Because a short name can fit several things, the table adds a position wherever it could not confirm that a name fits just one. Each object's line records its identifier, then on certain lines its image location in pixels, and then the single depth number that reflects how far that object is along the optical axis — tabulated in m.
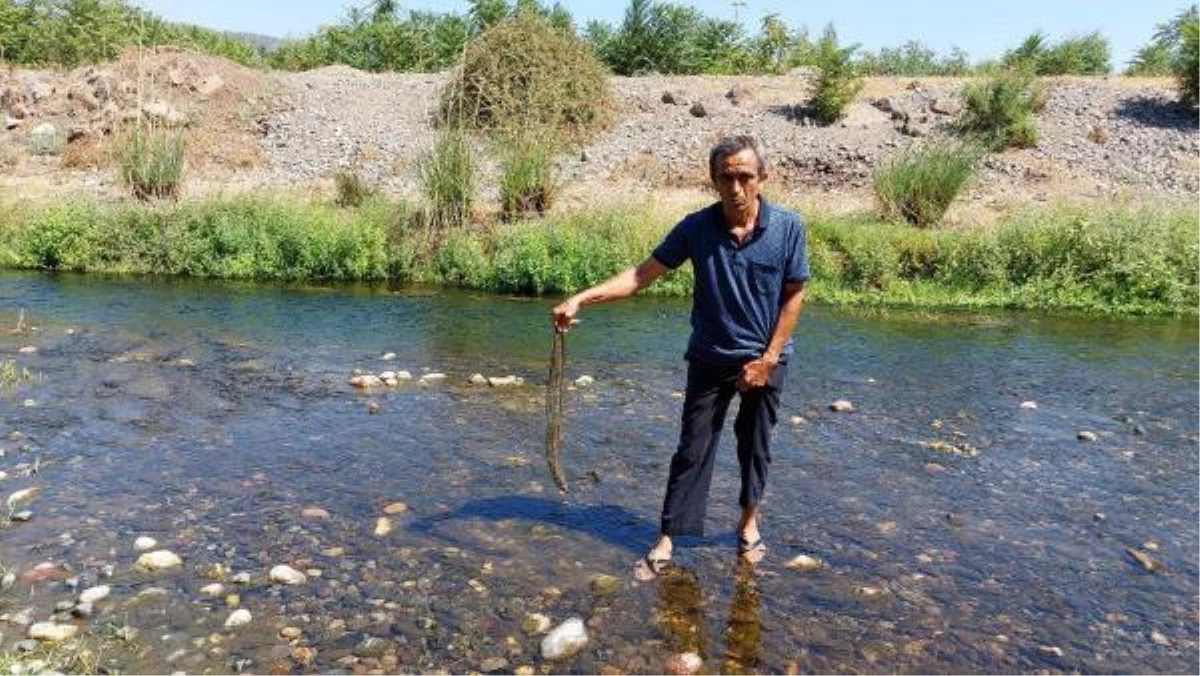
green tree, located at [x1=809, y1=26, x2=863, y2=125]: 23.50
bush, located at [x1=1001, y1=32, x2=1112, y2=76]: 27.88
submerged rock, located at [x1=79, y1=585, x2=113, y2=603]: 4.81
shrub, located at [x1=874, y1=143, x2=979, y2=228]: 16.00
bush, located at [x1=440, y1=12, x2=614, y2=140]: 22.77
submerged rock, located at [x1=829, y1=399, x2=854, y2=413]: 8.89
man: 4.78
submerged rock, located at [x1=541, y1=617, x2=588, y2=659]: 4.52
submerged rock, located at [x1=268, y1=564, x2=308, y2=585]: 5.15
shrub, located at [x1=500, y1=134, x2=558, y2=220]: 16.23
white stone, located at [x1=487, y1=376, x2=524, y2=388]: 9.64
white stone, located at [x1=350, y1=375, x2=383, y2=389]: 9.41
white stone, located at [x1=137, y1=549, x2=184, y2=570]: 5.24
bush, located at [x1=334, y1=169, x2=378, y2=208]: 17.42
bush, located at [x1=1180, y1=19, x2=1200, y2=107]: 22.45
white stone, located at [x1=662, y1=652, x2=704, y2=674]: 4.44
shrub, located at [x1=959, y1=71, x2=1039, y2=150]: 22.02
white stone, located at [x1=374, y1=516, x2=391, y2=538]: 5.86
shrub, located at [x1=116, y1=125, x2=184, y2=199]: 16.80
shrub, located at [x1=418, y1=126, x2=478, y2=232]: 15.13
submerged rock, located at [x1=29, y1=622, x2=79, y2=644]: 4.42
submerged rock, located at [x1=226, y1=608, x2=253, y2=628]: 4.68
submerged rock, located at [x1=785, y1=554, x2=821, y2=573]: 5.51
